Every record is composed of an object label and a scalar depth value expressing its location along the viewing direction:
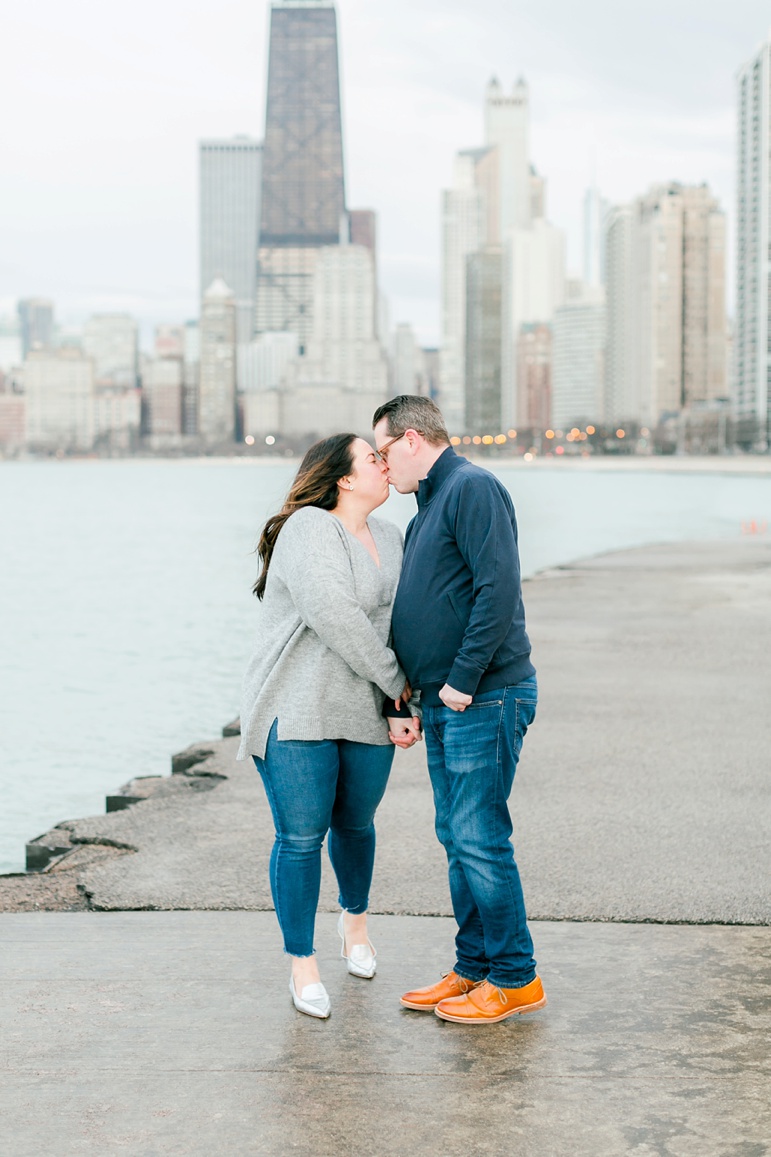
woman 4.30
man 4.22
